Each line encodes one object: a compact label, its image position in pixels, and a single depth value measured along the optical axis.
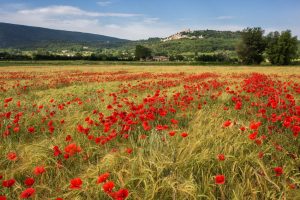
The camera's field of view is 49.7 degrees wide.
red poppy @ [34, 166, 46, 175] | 2.91
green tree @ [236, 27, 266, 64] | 72.88
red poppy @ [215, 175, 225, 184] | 2.56
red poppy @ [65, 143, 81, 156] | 3.49
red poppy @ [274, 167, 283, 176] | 2.94
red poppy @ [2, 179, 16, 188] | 2.75
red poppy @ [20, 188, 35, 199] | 2.42
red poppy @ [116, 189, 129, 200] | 2.41
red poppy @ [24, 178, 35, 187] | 2.73
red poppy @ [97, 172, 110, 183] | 2.70
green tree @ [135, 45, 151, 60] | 118.31
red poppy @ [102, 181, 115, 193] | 2.47
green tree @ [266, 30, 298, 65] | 68.56
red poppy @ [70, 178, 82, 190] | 2.52
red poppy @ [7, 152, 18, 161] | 3.44
